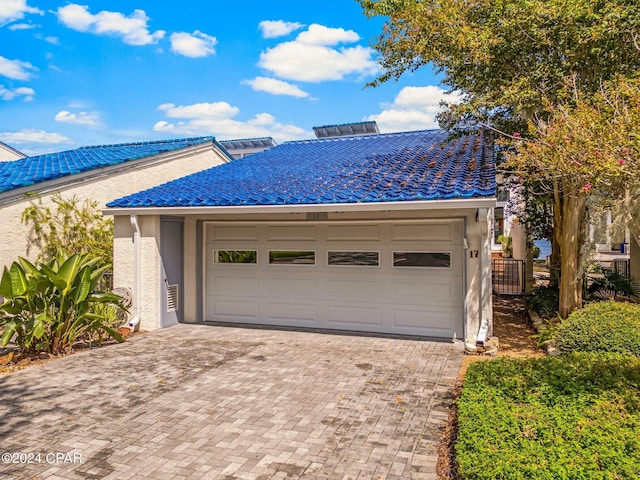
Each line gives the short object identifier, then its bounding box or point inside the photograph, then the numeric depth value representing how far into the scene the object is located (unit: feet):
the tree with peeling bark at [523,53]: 23.49
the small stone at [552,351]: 23.90
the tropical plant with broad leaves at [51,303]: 25.03
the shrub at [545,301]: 32.89
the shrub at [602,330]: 21.81
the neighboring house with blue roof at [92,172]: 34.22
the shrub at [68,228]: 35.68
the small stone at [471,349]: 25.79
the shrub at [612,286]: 35.24
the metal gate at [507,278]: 50.26
